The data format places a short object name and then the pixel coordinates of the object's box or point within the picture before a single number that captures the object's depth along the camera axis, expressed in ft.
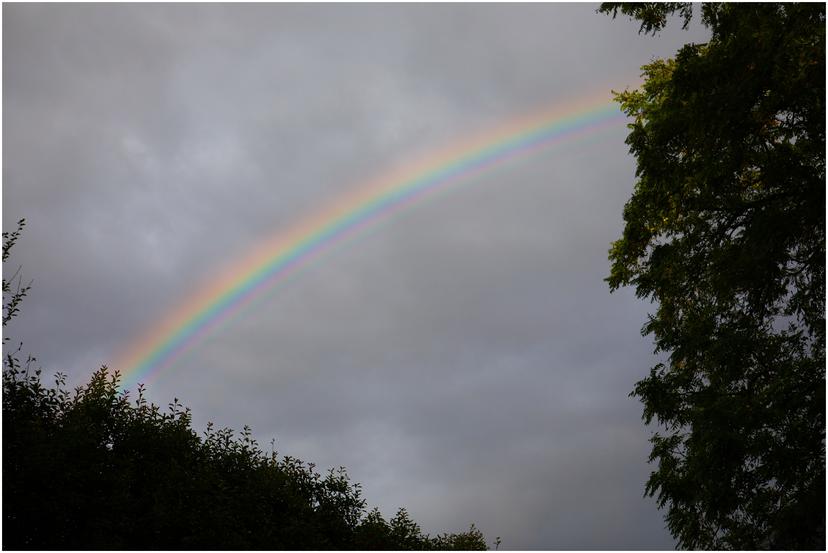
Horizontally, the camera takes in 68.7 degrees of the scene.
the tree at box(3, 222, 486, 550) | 36.86
